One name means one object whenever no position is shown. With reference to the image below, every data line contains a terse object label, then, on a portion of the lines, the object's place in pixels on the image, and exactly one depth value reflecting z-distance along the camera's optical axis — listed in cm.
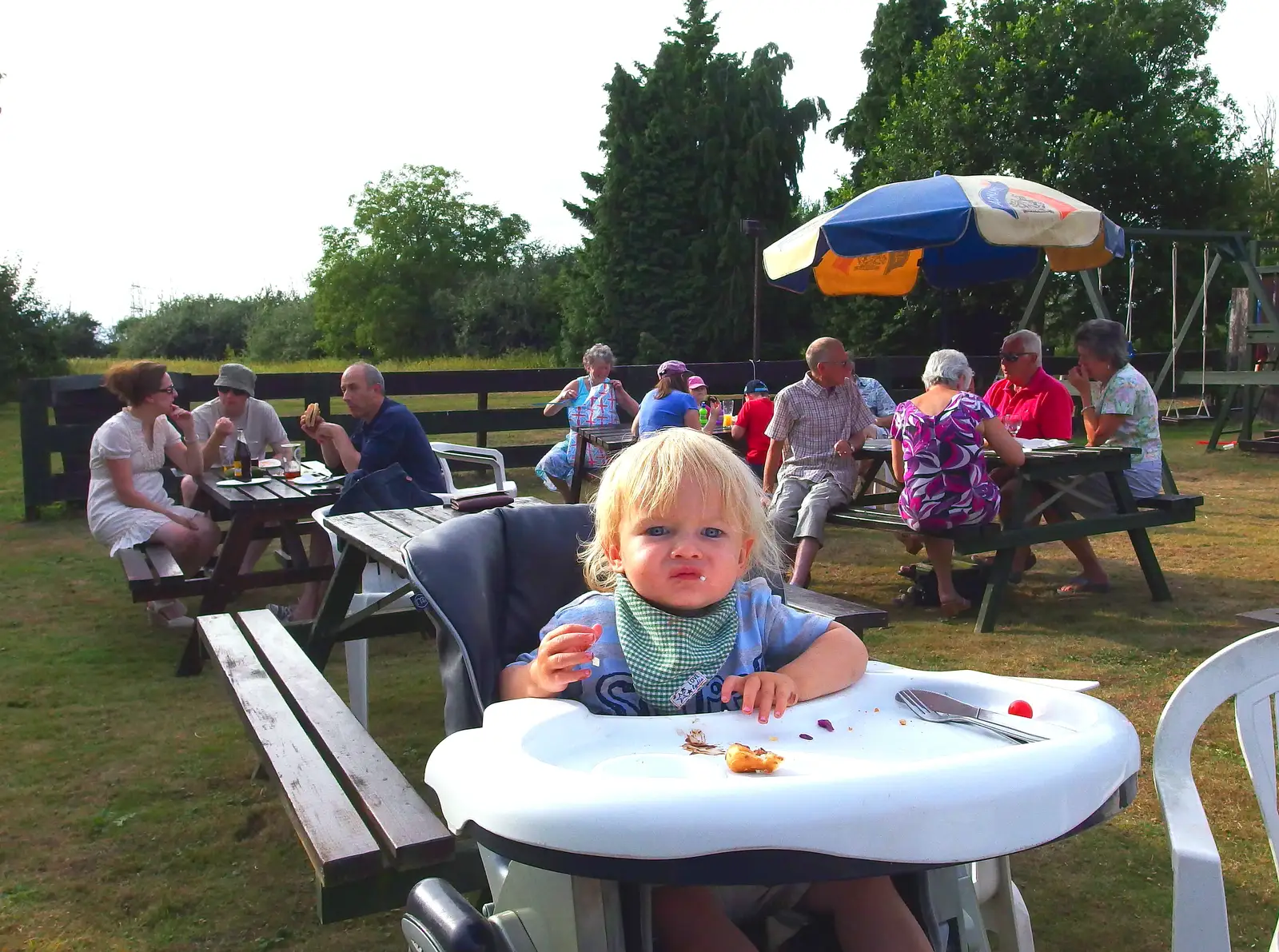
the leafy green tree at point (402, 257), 5534
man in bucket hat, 611
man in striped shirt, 609
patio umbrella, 681
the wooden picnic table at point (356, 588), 360
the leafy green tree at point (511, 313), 4128
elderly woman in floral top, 598
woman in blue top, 732
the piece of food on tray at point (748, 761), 154
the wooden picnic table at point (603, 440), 773
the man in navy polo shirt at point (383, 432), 503
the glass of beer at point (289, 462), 603
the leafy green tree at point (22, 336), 2402
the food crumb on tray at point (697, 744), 167
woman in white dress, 547
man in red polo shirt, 619
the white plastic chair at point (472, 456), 651
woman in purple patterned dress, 510
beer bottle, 584
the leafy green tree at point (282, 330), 5322
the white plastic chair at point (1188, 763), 151
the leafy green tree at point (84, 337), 4403
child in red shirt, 729
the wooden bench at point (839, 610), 296
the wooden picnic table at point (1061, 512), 531
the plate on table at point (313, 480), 556
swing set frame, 1067
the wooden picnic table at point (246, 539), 499
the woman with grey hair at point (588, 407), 847
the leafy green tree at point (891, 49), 2795
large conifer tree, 3209
